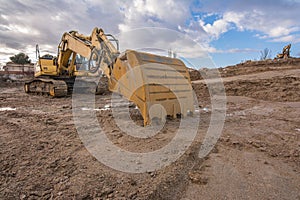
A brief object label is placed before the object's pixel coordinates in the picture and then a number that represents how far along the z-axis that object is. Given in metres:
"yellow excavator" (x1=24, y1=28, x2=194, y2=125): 3.32
